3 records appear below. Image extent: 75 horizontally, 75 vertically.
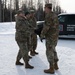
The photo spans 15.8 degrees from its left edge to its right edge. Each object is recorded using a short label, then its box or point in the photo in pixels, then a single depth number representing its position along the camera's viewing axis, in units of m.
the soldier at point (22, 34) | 7.03
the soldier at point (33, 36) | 8.47
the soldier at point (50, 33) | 6.36
